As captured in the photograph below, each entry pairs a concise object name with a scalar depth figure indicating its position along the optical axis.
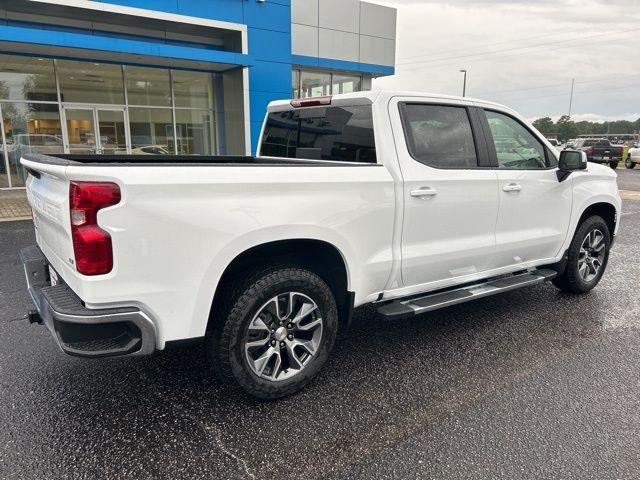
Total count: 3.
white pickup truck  2.40
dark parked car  27.55
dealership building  12.94
